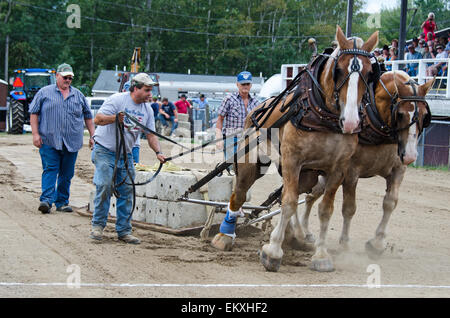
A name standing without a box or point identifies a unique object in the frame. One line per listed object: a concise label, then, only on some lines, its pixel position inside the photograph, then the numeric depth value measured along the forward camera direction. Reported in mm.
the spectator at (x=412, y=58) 17719
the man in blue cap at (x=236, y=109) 8852
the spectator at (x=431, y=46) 17673
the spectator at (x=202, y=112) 29038
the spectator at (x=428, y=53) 17416
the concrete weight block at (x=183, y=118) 28098
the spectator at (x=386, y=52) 20162
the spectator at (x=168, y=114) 27242
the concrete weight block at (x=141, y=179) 8578
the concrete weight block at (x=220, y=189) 8688
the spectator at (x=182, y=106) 29719
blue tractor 26875
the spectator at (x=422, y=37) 18414
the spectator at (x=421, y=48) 17938
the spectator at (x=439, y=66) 16328
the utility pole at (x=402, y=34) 20047
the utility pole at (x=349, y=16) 22188
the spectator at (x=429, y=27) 18094
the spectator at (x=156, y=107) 24562
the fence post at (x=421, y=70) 16297
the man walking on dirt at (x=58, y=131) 9602
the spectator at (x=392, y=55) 18880
